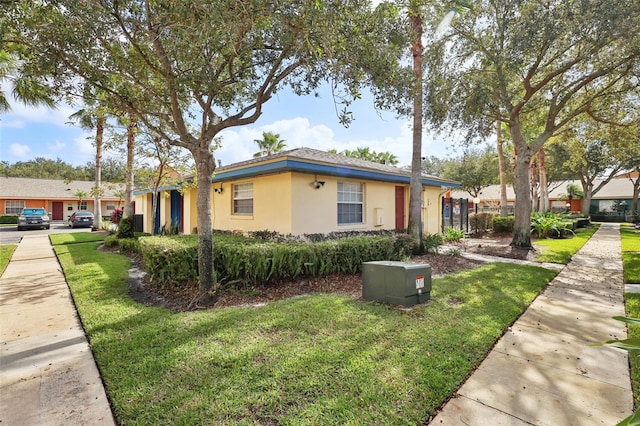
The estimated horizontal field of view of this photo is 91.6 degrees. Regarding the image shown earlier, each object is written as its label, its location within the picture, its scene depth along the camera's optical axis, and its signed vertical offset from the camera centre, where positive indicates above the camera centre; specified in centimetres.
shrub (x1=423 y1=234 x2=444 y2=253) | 1086 -109
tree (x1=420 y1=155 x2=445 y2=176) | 4925 +807
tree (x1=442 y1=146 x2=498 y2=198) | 3359 +481
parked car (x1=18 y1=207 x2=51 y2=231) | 2322 -27
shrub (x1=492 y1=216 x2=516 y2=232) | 1736 -58
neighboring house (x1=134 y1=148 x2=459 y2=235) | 955 +68
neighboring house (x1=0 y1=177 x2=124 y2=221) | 3095 +184
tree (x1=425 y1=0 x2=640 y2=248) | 837 +484
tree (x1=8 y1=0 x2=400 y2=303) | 452 +283
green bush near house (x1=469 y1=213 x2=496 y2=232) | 1843 -53
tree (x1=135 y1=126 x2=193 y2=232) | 1190 +201
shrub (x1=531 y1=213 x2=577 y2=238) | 1589 -79
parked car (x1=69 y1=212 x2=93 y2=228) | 2575 -39
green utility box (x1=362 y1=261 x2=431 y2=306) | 512 -118
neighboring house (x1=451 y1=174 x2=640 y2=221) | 3547 +152
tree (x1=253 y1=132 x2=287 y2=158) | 2611 +608
